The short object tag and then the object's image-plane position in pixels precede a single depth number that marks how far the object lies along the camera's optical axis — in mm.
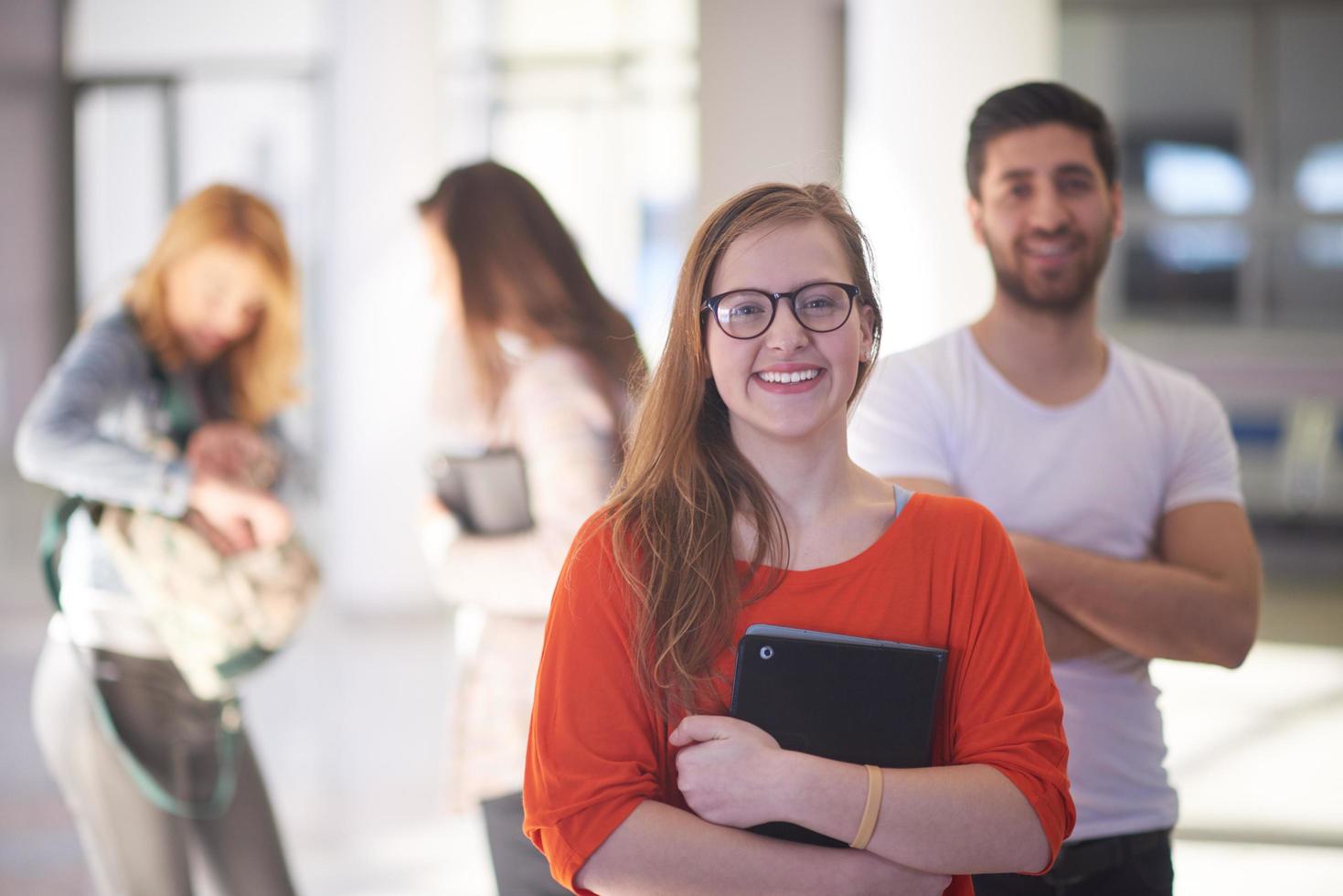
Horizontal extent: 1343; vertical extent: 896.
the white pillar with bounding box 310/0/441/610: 7535
